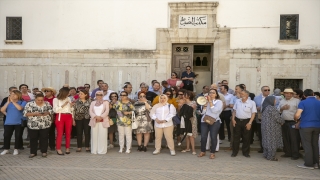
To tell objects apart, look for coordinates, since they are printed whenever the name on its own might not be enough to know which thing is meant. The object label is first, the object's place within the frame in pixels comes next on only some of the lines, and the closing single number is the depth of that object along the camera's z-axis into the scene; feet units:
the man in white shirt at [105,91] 37.24
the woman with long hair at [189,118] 30.48
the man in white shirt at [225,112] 34.75
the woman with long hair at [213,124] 29.22
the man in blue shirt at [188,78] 42.78
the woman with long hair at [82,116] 31.35
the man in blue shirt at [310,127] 25.90
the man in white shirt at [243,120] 29.37
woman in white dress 30.83
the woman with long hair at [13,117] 30.32
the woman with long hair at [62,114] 30.14
